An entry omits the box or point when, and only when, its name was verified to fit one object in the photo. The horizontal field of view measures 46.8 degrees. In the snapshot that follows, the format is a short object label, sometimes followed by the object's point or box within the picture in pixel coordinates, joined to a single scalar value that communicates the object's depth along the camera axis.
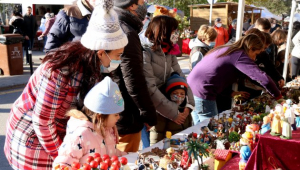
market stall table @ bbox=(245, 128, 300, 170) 1.95
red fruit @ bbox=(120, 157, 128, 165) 1.76
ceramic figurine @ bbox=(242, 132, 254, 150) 2.06
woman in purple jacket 3.08
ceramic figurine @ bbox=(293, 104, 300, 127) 2.52
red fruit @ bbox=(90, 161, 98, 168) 1.64
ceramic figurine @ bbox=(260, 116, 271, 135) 2.38
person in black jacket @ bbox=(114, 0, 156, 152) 2.33
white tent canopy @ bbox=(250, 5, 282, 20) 22.57
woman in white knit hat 1.74
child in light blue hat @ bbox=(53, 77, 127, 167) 1.80
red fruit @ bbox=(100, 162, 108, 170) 1.65
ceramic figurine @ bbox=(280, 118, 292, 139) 2.12
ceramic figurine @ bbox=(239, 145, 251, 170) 1.96
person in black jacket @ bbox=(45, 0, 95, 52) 3.79
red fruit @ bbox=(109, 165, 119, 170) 1.66
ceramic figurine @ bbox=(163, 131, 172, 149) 2.37
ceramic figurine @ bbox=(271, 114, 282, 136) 2.21
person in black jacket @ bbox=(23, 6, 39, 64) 10.33
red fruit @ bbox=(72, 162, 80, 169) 1.67
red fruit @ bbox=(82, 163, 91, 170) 1.62
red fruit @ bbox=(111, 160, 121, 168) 1.68
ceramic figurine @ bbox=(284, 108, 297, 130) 2.34
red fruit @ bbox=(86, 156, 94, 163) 1.66
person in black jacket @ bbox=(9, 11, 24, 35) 10.09
